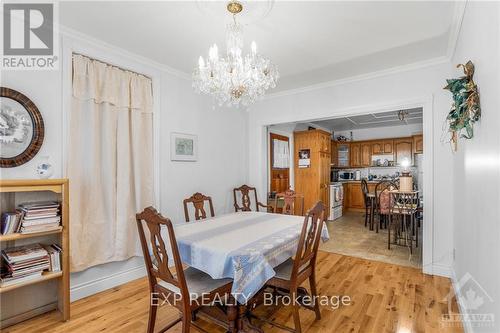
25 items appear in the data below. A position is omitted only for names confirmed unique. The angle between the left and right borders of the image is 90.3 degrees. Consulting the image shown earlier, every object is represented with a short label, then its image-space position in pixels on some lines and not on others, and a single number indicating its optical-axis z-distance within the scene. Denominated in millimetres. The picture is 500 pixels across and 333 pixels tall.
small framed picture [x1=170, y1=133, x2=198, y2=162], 3396
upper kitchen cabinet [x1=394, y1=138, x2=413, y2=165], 6891
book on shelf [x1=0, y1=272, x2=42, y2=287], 1902
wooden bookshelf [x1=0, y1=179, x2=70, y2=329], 2025
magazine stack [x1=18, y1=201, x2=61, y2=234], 1994
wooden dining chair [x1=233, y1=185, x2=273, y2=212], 4164
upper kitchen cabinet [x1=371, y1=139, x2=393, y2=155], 7148
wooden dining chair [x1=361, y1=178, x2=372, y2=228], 5500
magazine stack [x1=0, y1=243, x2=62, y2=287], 1951
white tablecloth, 1600
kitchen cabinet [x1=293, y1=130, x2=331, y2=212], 5891
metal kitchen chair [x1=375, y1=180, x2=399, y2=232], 4375
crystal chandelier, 2136
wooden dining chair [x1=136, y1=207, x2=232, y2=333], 1571
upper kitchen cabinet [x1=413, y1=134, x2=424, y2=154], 6650
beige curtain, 2482
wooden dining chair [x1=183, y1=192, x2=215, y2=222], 3032
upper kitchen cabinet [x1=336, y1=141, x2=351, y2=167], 7816
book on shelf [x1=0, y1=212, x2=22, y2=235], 1949
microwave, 7698
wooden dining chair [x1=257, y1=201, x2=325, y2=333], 1815
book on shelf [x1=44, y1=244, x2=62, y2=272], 2141
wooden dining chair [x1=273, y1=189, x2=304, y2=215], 3191
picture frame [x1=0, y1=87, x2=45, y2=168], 2039
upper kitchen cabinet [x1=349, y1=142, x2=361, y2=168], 7641
